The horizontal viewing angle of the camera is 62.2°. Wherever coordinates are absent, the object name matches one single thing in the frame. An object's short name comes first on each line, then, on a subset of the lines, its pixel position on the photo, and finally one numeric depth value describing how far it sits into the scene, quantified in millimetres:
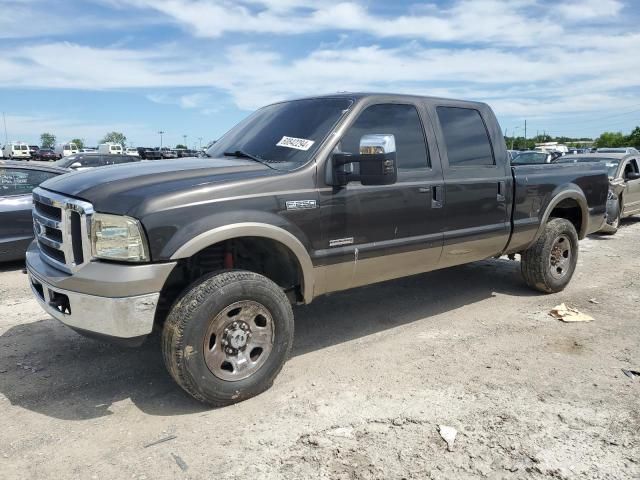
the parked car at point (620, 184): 10242
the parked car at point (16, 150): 58303
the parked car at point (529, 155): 14977
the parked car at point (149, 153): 49288
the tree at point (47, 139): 124600
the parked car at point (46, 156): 56688
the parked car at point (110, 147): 59475
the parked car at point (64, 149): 59094
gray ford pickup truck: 3057
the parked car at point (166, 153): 48519
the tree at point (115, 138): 117000
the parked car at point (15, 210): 6836
